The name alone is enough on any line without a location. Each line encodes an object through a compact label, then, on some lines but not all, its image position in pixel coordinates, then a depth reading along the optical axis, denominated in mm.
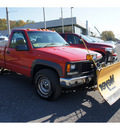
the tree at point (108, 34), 119838
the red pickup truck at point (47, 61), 3381
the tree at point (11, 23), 66000
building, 41094
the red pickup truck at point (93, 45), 7107
